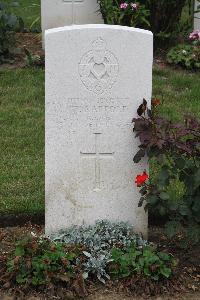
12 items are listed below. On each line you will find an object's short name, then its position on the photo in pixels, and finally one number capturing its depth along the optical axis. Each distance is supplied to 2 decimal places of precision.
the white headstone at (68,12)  9.27
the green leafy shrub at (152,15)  8.73
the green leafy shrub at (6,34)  8.80
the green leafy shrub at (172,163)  4.31
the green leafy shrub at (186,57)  8.70
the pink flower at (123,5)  8.64
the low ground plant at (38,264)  4.20
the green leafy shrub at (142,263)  4.27
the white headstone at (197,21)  9.35
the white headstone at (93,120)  4.41
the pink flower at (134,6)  8.66
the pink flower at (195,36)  8.98
